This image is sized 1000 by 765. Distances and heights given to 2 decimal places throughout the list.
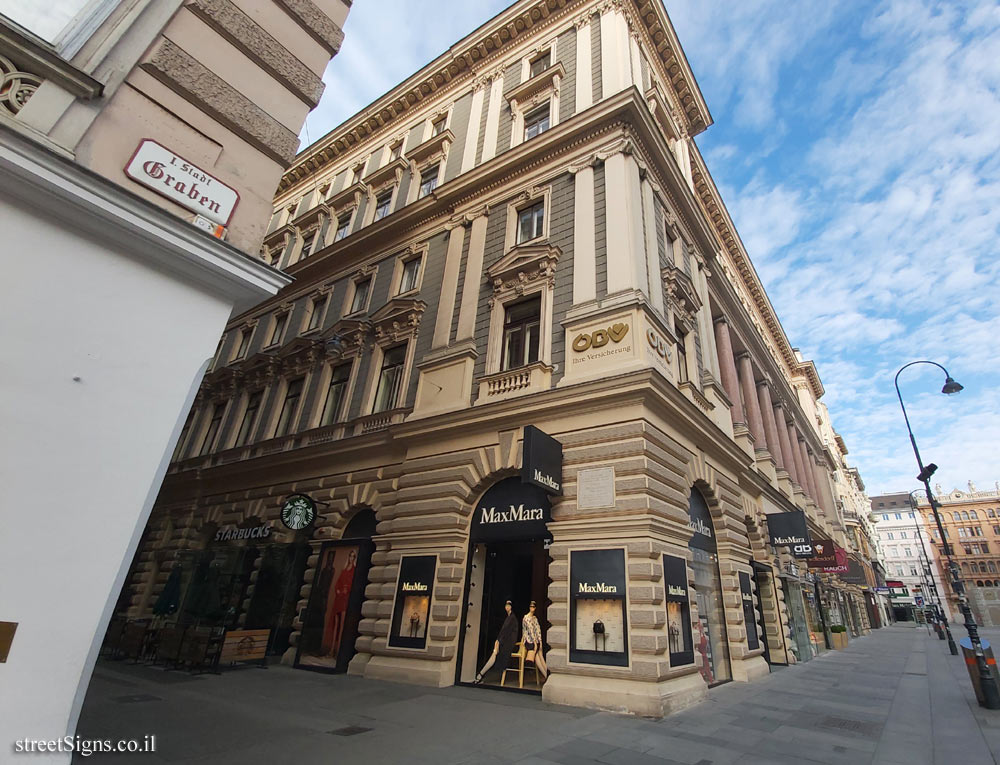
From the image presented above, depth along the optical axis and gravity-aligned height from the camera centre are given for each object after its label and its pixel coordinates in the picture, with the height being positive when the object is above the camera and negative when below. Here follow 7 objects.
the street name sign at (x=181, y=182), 5.04 +3.85
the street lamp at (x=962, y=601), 9.32 +0.81
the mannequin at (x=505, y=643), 11.14 -0.88
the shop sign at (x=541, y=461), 9.76 +2.70
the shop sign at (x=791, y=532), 17.25 +3.00
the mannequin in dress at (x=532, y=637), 10.60 -0.68
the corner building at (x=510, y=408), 10.41 +5.22
